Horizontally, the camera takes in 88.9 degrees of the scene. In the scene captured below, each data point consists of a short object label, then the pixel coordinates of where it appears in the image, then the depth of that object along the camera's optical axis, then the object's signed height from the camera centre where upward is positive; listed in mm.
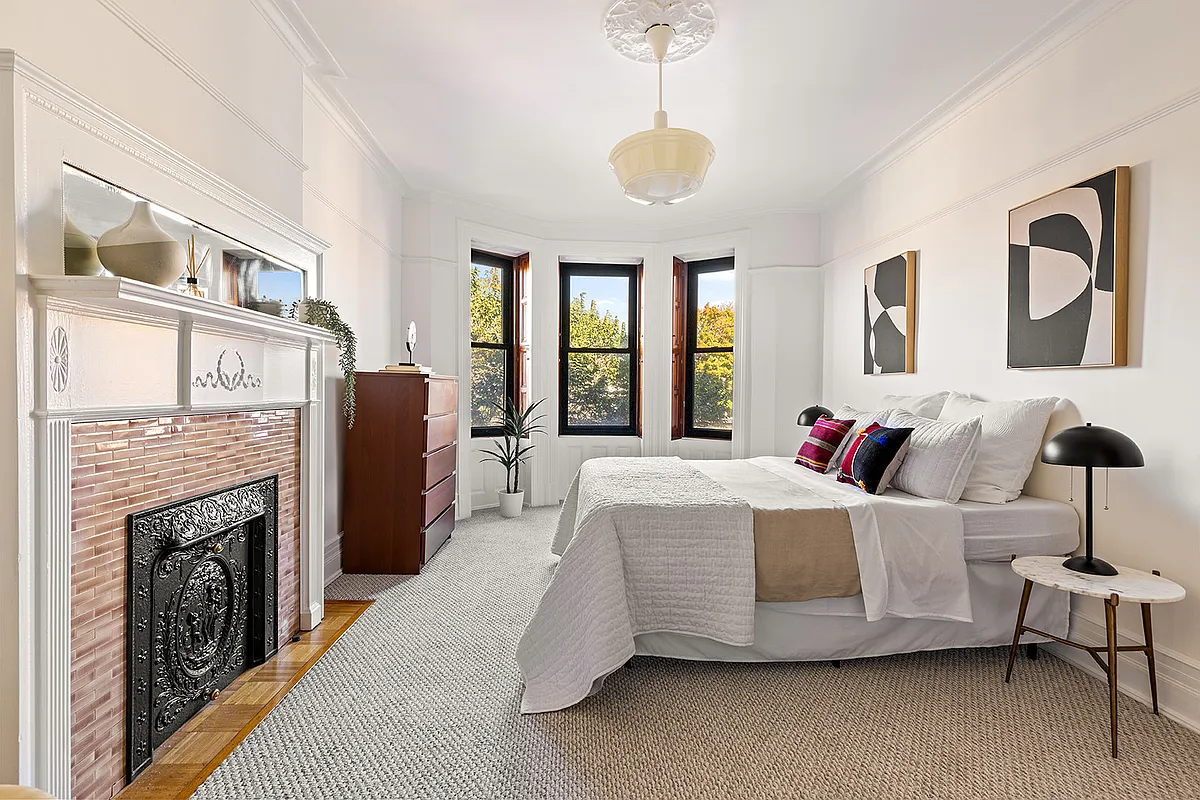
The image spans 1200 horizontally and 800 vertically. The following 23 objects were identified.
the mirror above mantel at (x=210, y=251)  1552 +469
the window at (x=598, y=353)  5977 +372
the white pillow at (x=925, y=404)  3350 -66
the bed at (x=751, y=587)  2262 -763
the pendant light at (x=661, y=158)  2542 +993
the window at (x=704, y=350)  5660 +386
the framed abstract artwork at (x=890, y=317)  3793 +499
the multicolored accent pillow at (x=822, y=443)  3547 -305
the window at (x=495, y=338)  5551 +489
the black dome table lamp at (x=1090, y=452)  2039 -199
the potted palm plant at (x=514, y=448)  5250 -528
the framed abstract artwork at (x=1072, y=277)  2354 +492
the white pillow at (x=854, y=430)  3433 -217
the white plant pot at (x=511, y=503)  5215 -969
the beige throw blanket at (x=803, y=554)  2383 -636
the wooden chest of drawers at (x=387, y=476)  3678 -520
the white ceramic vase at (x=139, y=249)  1580 +363
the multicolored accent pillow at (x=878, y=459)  2840 -313
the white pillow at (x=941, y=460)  2674 -301
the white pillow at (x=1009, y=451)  2660 -253
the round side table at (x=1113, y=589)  1941 -645
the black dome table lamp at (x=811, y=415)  4326 -163
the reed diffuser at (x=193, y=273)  1961 +382
